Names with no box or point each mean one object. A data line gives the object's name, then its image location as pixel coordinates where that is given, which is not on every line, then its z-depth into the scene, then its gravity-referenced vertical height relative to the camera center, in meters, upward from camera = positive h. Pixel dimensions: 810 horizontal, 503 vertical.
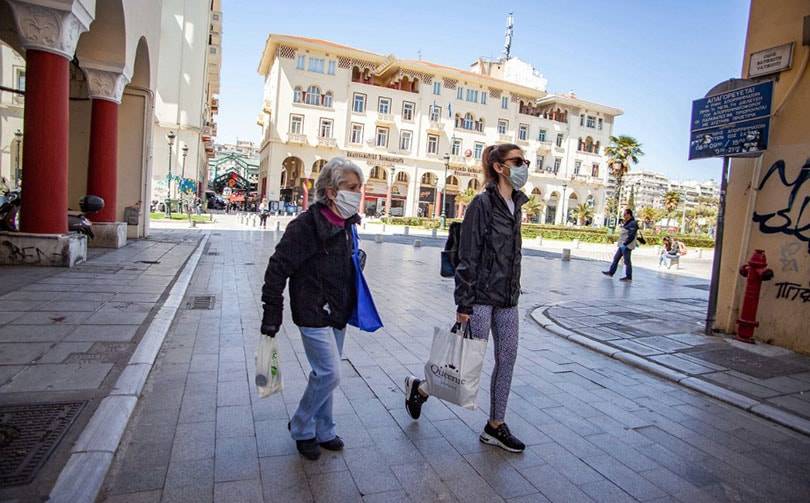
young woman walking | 3.42 -0.34
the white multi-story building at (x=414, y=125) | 49.03 +9.41
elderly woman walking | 3.00 -0.46
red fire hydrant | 6.47 -0.63
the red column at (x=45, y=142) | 8.37 +0.65
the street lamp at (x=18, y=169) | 22.05 +0.45
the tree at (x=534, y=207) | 54.96 +1.49
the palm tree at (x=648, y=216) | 62.72 +1.86
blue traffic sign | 6.56 +1.54
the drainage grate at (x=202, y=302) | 7.48 -1.63
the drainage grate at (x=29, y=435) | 2.67 -1.50
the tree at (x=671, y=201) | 72.88 +4.51
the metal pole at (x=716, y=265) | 7.10 -0.40
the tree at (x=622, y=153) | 48.25 +7.20
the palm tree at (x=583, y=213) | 60.52 +1.49
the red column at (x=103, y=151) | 11.90 +0.83
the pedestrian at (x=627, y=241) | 14.04 -0.33
